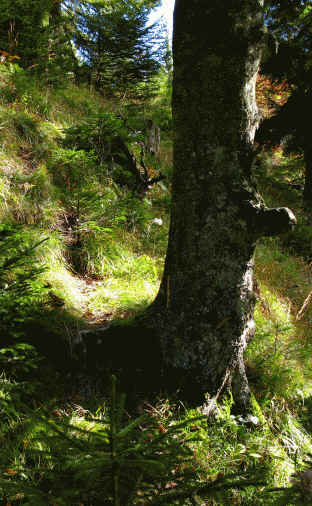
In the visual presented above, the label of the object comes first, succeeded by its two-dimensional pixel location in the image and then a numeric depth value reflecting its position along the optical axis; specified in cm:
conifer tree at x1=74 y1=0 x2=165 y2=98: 770
